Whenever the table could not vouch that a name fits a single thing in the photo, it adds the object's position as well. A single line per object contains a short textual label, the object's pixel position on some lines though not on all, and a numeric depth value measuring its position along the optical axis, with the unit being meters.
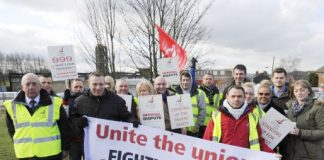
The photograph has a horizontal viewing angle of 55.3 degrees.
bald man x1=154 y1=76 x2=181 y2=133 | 5.36
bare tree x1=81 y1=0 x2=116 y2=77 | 14.49
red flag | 8.91
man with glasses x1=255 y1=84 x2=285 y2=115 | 4.71
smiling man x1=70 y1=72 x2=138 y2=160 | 4.42
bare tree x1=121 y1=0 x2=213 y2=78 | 14.07
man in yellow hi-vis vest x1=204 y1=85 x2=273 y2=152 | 3.98
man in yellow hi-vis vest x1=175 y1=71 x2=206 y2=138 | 5.79
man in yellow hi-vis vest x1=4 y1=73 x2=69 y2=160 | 4.18
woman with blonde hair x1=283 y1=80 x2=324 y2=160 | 4.17
